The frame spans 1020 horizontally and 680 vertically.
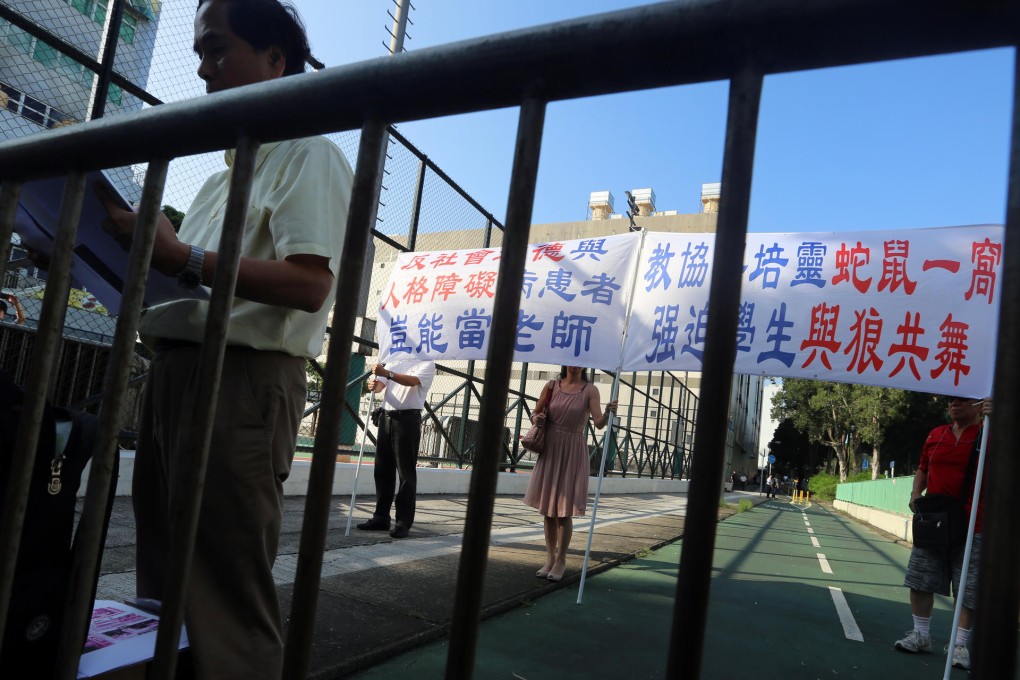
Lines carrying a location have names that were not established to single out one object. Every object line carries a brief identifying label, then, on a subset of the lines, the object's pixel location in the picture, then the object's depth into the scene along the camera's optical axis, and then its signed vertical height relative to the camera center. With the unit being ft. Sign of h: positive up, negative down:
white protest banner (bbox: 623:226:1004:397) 12.61 +2.77
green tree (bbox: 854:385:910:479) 116.67 +7.34
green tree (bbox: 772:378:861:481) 131.44 +6.74
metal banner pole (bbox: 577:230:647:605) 14.36 -0.14
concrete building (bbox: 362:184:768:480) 26.71 +4.88
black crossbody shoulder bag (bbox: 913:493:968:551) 13.55 -1.15
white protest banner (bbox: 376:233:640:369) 15.81 +2.54
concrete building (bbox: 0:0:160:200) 13.23 +5.72
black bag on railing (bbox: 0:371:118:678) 4.37 -1.28
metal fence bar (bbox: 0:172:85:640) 3.58 -0.15
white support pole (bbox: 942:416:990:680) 10.73 -1.22
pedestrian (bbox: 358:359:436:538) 18.57 -1.17
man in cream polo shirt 4.43 +0.10
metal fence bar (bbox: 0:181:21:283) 4.23 +0.77
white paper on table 4.66 -2.03
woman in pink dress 16.46 -1.10
